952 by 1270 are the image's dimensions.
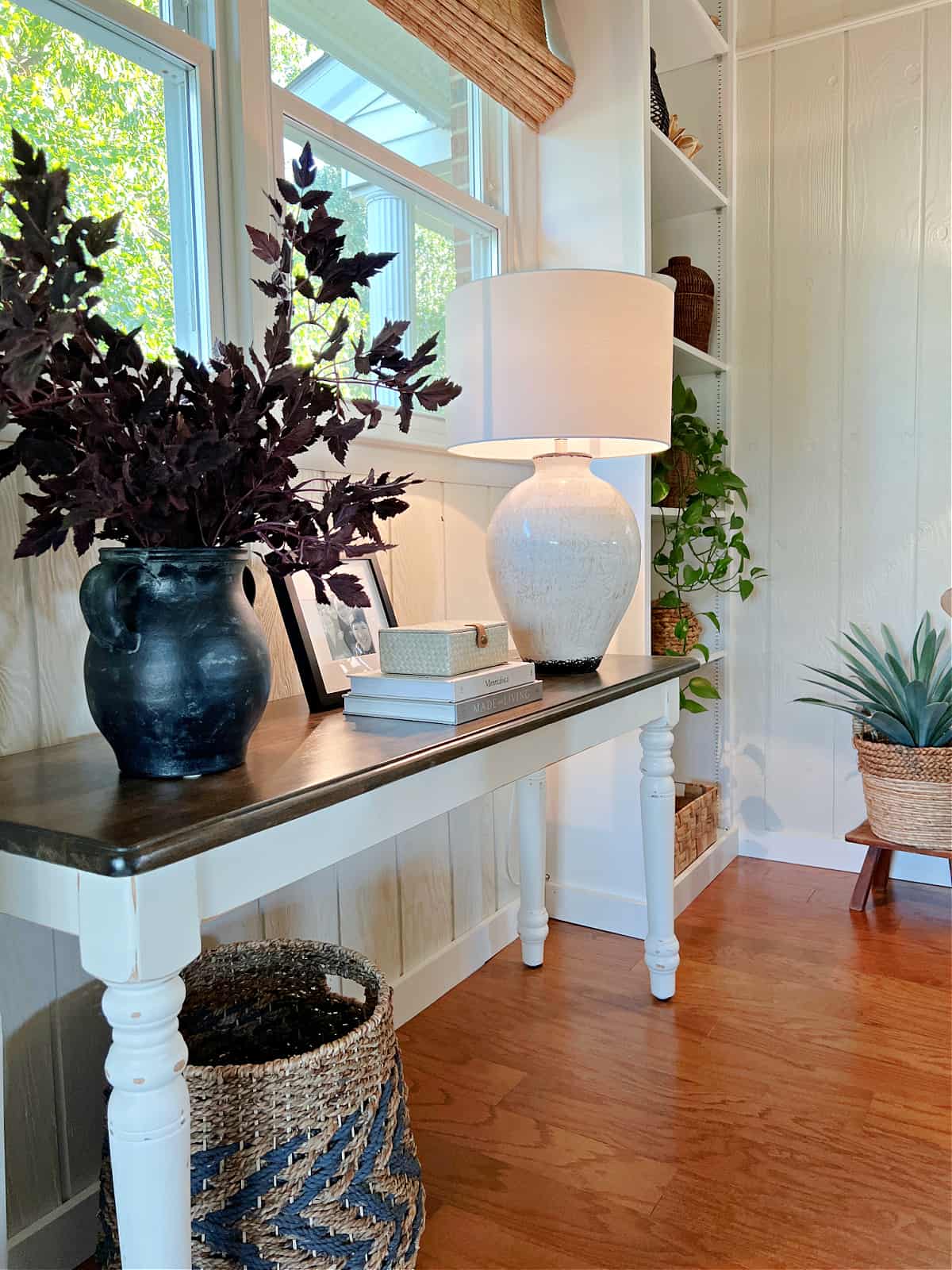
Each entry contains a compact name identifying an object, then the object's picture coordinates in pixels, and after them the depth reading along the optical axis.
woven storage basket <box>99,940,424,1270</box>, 0.98
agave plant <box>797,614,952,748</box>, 2.24
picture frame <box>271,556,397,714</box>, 1.34
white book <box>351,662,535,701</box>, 1.19
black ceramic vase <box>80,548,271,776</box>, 0.89
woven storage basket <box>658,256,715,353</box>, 2.51
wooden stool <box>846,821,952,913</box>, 2.29
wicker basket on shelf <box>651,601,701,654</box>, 2.45
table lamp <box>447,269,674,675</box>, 1.52
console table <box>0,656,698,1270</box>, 0.75
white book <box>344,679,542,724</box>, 1.18
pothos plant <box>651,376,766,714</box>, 2.42
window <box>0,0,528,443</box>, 1.19
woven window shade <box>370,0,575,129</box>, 1.72
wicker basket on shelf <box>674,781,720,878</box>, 2.34
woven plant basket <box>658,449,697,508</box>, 2.47
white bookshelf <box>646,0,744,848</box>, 2.52
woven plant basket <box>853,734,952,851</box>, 2.19
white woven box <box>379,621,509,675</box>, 1.21
